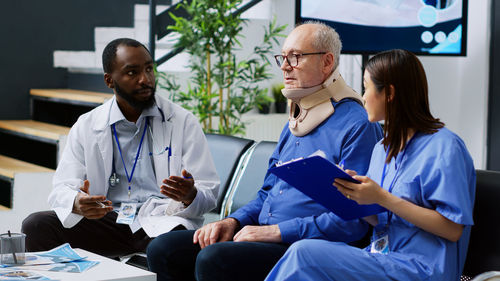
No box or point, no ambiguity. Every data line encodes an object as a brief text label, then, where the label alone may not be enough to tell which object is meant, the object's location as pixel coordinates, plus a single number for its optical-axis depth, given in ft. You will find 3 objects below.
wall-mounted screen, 15.58
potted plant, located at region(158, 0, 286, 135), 15.93
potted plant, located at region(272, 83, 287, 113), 21.66
